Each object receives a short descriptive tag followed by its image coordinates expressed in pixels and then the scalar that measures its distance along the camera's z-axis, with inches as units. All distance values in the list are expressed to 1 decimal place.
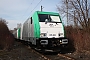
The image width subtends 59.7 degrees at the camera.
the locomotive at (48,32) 233.0
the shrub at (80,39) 242.3
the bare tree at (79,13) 444.9
